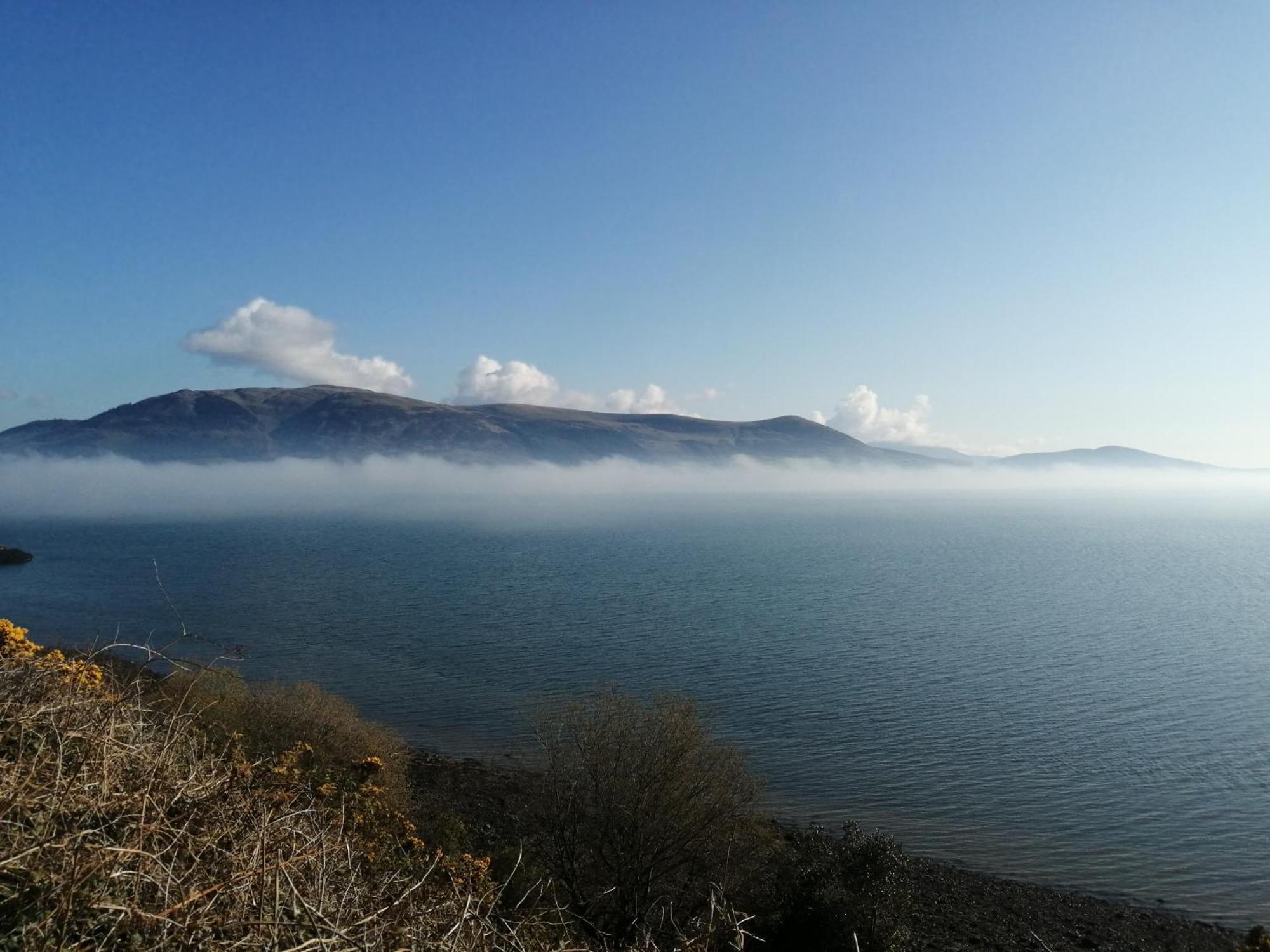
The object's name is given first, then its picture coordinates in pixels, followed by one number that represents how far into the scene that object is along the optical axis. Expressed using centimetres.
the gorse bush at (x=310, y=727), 2441
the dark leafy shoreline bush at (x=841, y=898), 1950
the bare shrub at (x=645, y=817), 2045
